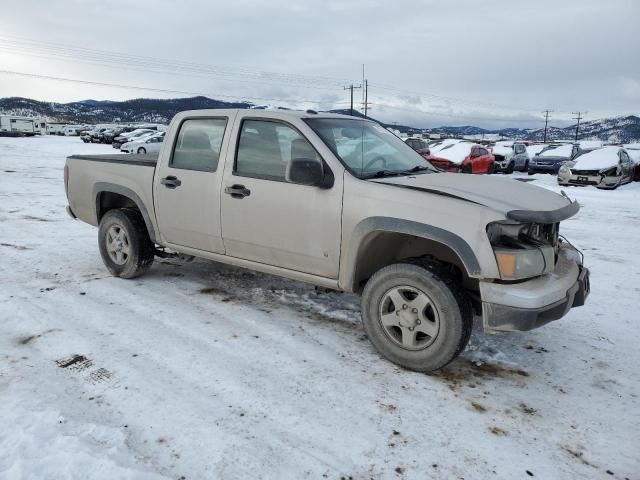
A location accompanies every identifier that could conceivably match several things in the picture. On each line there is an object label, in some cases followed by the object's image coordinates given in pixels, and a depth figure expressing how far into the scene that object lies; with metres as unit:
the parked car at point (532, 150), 25.55
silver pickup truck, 3.13
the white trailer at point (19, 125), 75.56
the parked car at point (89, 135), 41.28
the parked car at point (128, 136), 33.22
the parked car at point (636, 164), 17.94
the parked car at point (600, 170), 15.83
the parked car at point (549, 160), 22.69
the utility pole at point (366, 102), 60.41
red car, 17.48
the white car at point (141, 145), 26.90
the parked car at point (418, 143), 20.98
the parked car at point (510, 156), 22.81
